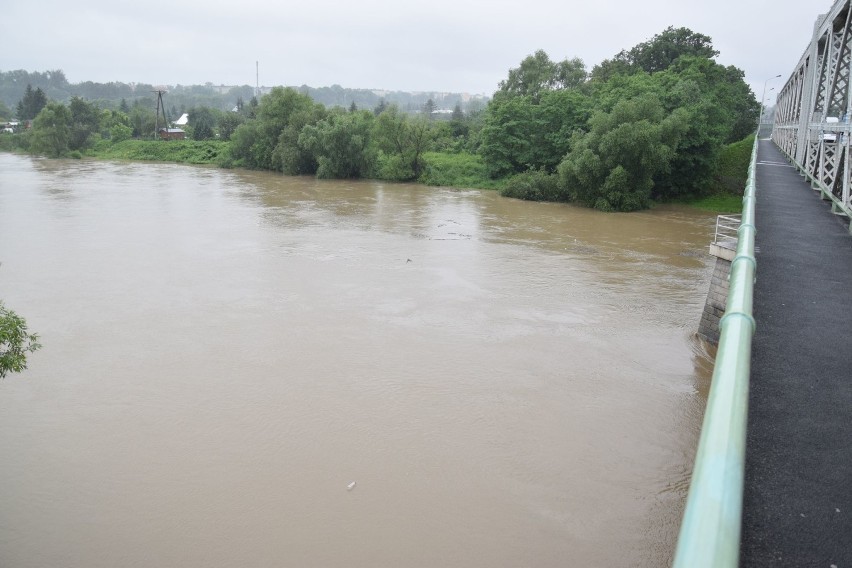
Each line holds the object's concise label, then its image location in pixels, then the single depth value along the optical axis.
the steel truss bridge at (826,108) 11.88
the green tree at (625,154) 33.28
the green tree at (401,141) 47.84
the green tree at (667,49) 52.91
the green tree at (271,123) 53.78
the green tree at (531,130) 41.59
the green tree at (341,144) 47.72
